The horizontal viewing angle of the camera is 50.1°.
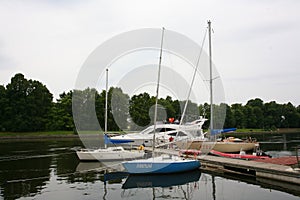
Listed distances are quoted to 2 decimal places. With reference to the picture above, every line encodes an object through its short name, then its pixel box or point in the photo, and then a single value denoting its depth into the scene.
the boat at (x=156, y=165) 20.41
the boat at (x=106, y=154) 28.23
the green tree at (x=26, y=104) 75.14
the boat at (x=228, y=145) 31.48
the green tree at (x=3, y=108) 74.06
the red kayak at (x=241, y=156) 24.54
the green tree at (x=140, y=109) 67.25
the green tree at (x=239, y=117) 102.81
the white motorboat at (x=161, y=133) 38.28
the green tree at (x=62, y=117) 78.44
